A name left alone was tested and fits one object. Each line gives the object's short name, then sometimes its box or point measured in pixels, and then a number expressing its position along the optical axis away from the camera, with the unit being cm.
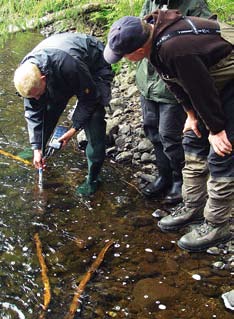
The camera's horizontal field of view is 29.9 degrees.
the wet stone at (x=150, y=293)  333
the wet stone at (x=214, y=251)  390
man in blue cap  311
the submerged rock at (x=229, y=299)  326
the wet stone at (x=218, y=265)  372
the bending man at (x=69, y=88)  415
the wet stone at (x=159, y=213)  455
